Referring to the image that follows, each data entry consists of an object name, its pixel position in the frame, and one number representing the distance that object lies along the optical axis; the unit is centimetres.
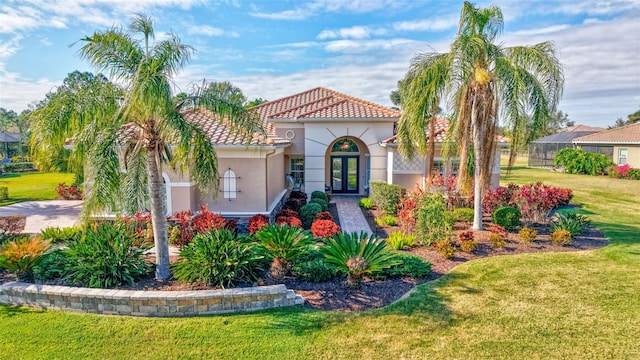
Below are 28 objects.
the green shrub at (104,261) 770
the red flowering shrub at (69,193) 2061
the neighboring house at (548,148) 4350
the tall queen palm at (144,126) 666
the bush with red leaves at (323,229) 1135
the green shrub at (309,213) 1460
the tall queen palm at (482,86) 1120
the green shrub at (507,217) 1263
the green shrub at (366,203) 1821
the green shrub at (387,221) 1437
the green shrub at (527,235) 1122
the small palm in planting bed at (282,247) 842
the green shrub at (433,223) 1095
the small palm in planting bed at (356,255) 780
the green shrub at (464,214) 1423
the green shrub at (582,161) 3388
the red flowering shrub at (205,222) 1088
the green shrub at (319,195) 1827
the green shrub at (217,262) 763
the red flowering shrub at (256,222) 1204
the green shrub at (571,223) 1196
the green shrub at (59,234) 1135
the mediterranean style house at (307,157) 1322
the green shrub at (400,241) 1067
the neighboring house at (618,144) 3262
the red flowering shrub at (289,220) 1283
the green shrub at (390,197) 1563
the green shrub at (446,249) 980
